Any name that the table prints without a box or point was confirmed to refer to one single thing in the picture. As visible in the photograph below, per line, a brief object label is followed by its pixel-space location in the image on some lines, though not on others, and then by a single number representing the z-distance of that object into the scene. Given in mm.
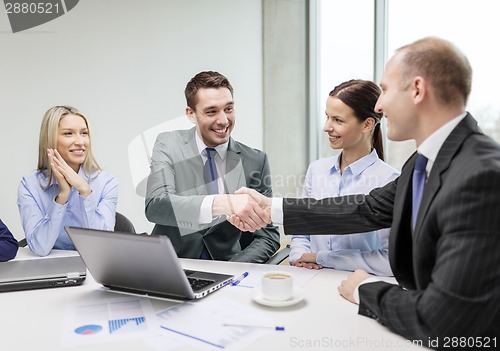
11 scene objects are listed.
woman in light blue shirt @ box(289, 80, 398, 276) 1854
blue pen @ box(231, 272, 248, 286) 1490
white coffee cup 1259
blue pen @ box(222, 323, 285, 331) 1112
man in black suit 961
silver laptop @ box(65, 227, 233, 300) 1204
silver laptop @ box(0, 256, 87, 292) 1470
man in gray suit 2213
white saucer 1234
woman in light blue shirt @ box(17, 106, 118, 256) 2025
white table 1038
